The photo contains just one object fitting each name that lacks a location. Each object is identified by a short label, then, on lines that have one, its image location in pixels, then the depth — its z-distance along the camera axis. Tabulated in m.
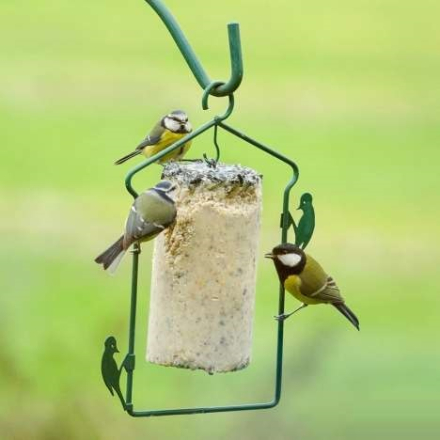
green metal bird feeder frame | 5.02
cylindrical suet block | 5.45
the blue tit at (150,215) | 5.26
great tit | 5.68
